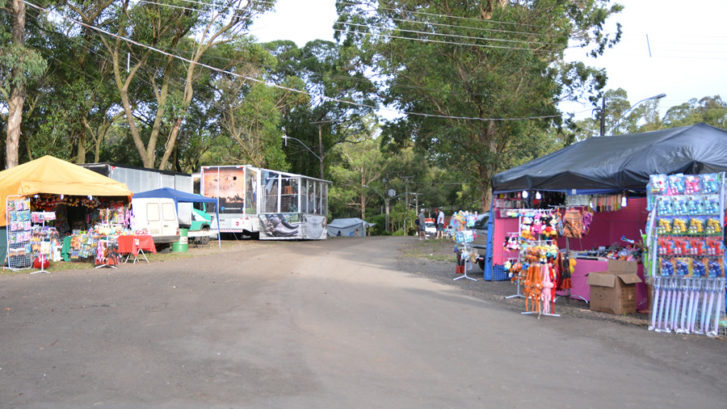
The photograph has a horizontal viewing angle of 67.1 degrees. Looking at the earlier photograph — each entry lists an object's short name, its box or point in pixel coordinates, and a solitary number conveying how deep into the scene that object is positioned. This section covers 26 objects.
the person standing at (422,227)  31.17
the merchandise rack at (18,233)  13.92
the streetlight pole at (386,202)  57.69
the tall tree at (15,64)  18.56
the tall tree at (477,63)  25.47
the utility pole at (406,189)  58.52
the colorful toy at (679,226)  8.09
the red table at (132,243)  15.52
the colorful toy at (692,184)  8.06
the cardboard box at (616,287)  8.90
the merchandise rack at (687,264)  7.76
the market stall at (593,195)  9.15
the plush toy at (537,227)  10.24
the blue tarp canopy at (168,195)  19.41
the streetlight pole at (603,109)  23.74
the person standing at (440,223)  29.92
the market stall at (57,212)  14.03
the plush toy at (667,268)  8.05
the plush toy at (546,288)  8.84
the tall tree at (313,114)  46.41
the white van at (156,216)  19.39
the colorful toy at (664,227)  8.19
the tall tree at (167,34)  25.50
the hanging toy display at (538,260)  8.91
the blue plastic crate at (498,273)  13.13
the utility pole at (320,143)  45.50
